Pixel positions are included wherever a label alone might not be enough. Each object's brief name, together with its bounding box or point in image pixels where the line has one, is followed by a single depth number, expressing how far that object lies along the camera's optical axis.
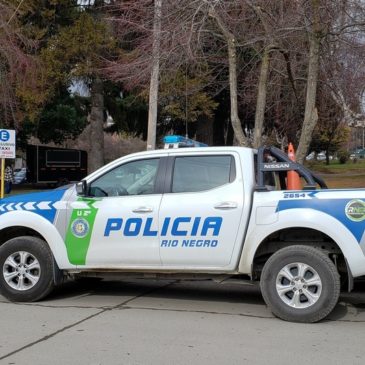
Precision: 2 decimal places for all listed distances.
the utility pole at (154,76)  12.84
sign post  14.60
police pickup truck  6.23
